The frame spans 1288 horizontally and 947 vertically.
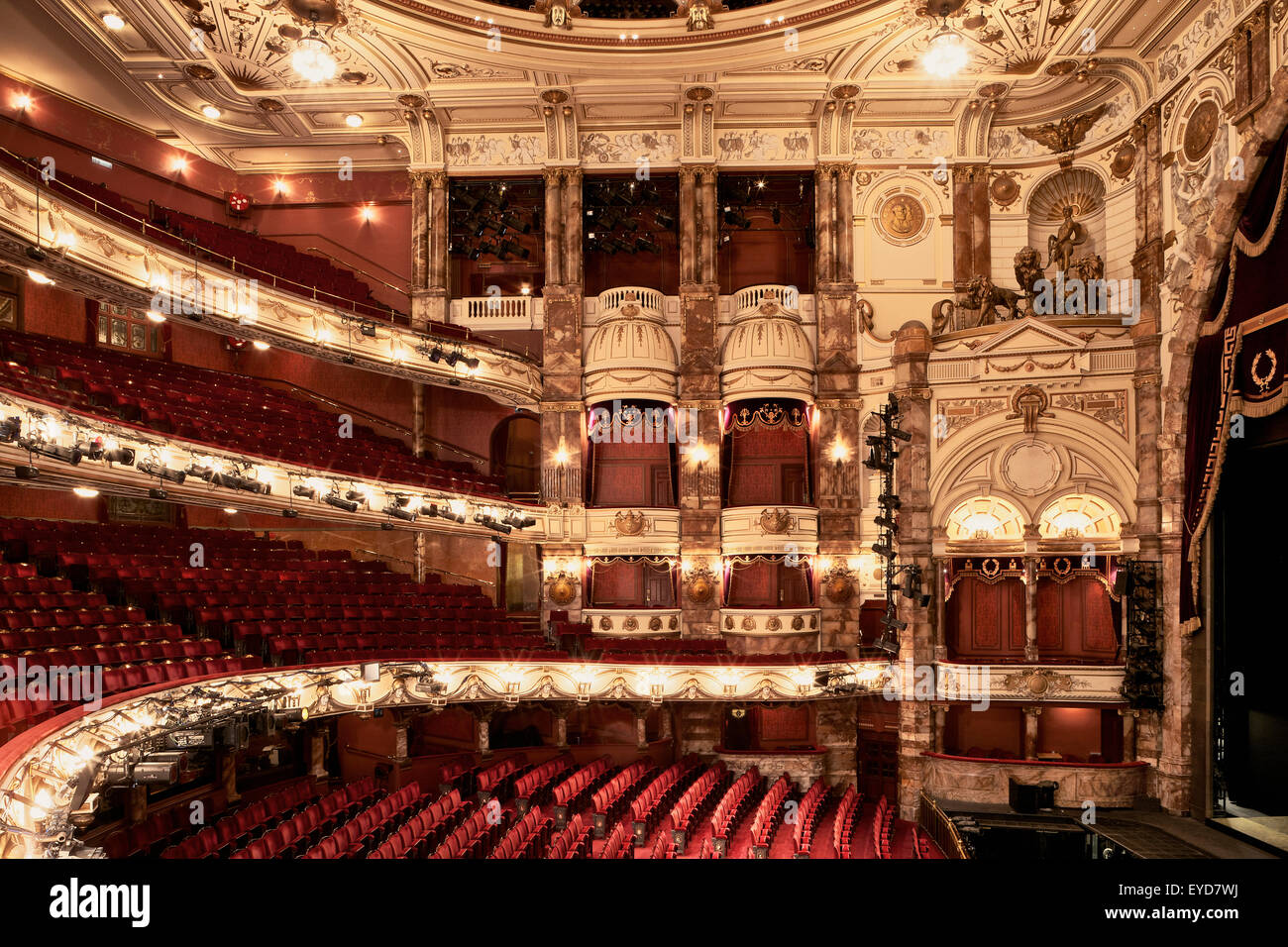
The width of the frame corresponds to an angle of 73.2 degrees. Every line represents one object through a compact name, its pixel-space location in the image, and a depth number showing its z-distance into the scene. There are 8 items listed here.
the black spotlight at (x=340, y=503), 12.21
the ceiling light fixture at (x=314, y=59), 13.92
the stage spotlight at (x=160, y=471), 9.76
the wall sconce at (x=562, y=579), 15.16
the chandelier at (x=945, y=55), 13.60
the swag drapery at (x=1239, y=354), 9.68
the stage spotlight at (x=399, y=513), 13.10
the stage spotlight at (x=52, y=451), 8.27
